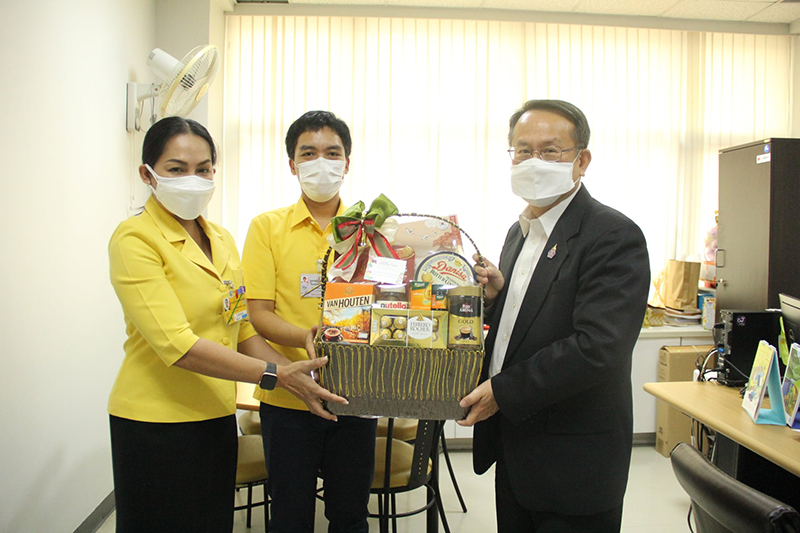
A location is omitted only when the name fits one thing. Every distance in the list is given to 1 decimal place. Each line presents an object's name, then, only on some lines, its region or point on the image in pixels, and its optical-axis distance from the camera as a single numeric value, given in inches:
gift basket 47.2
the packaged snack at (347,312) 48.4
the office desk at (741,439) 68.9
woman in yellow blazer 52.9
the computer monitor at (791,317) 82.4
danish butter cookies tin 51.3
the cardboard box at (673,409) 146.9
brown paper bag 162.9
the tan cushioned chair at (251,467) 88.7
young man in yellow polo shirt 59.7
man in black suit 48.7
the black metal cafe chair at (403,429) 106.6
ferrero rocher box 47.0
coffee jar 47.8
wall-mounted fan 102.7
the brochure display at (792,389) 73.4
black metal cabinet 142.4
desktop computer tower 94.9
